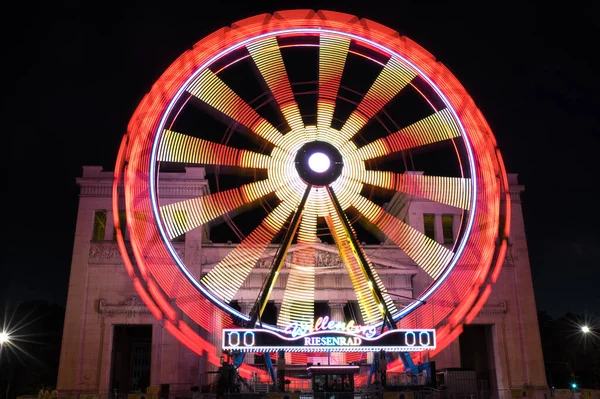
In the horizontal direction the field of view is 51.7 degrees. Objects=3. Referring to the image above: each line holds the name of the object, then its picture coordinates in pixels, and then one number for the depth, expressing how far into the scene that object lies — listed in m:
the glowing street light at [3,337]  34.09
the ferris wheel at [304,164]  25.52
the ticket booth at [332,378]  26.66
